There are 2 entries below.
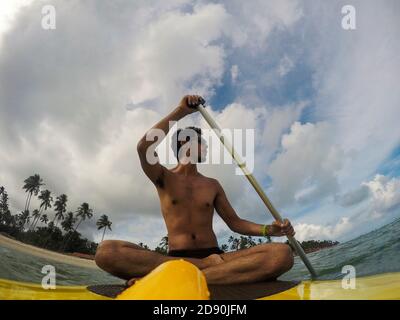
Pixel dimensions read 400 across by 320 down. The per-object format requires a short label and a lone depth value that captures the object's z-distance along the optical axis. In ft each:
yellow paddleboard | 3.51
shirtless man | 6.05
